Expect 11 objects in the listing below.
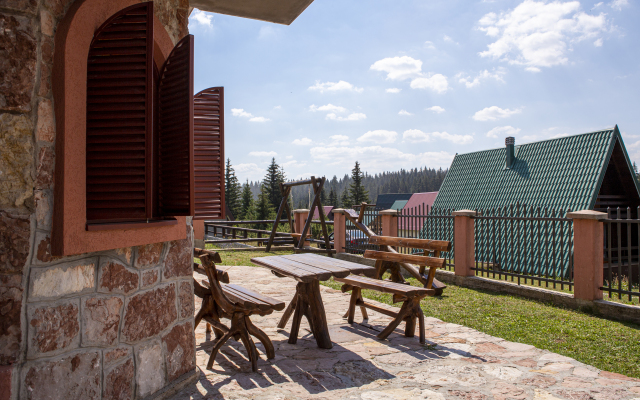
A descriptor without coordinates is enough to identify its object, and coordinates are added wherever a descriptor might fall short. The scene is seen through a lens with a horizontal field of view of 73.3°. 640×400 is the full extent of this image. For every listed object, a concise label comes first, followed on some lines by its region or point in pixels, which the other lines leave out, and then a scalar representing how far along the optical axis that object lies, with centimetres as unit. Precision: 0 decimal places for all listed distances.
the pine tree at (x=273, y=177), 4813
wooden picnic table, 389
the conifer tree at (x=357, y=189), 4894
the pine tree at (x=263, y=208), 3906
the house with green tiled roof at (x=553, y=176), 1520
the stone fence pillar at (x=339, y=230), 1076
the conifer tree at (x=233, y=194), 4536
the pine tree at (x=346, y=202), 4801
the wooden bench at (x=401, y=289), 416
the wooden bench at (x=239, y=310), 337
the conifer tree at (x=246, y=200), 4358
